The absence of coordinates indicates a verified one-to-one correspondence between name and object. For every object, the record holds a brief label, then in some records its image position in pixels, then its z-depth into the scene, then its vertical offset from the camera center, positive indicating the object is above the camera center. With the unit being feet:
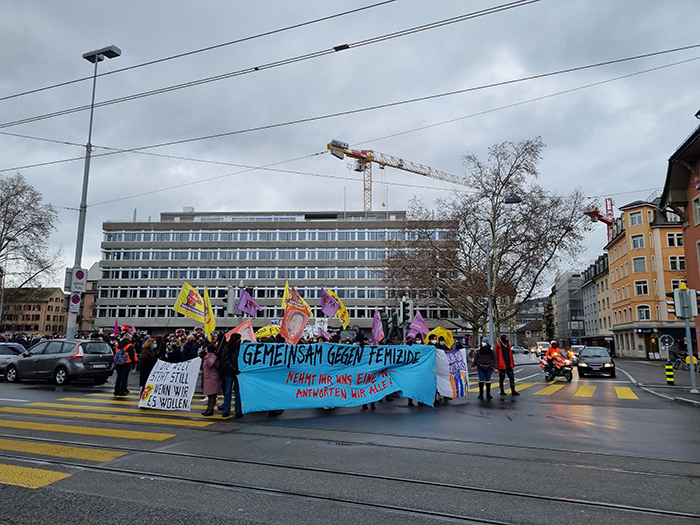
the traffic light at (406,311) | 71.14 +3.90
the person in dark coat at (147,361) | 42.28 -2.03
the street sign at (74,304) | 59.67 +3.64
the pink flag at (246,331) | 49.16 +0.61
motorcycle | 69.82 -3.77
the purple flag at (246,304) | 72.54 +4.84
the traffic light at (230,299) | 75.92 +5.75
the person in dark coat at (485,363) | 45.52 -2.08
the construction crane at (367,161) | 279.08 +102.54
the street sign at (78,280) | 60.95 +6.62
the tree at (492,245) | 114.62 +22.78
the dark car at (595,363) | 77.51 -3.45
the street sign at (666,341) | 100.44 +0.08
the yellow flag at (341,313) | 80.79 +3.96
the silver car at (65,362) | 55.06 -2.82
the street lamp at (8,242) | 125.32 +23.04
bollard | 62.03 -3.93
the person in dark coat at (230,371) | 35.63 -2.34
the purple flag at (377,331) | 69.72 +1.05
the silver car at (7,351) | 63.21 -2.05
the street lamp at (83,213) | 58.95 +14.98
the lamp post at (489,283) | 94.38 +11.47
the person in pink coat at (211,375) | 36.70 -2.73
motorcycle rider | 70.28 -1.89
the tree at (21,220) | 135.64 +30.76
